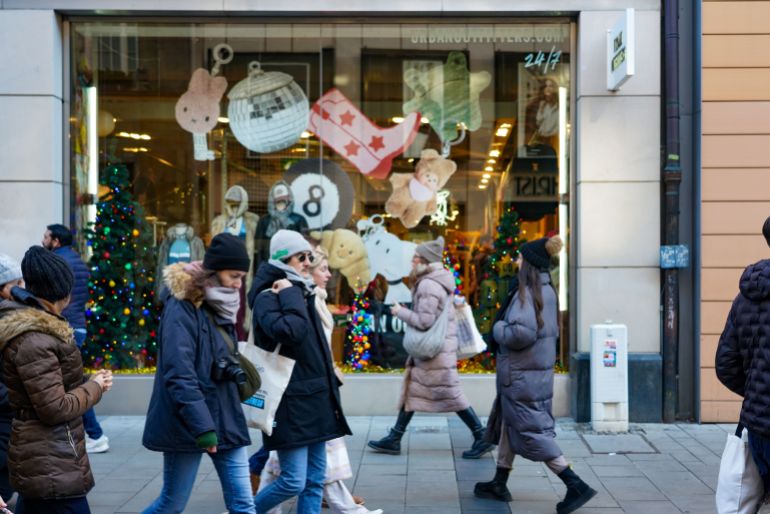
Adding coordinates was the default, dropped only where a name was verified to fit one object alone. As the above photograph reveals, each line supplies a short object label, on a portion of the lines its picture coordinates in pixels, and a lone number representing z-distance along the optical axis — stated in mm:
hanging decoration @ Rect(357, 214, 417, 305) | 10023
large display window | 9812
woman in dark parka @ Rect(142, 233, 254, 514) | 4375
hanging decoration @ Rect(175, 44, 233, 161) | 10148
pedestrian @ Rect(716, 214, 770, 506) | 4320
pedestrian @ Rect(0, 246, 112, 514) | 3797
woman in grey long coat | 5973
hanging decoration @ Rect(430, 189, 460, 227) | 10023
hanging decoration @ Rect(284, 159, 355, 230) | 10125
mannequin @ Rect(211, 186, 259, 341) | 10094
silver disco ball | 10188
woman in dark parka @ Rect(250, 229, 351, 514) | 4906
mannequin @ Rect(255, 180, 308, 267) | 10086
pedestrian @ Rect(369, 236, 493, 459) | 7504
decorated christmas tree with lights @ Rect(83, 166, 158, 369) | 9664
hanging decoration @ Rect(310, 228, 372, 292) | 10078
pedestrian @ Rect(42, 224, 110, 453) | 7684
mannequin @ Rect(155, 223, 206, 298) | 10078
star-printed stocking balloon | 10156
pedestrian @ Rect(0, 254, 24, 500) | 4844
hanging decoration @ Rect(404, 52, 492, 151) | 10102
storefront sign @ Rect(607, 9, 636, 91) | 8367
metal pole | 8898
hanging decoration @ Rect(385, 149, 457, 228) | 10055
